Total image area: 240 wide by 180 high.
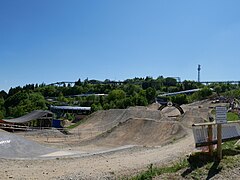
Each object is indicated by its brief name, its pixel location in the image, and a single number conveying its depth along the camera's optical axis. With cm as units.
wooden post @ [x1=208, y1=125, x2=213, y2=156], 709
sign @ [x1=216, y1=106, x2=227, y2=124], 687
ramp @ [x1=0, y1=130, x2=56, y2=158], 1253
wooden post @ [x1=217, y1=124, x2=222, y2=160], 688
